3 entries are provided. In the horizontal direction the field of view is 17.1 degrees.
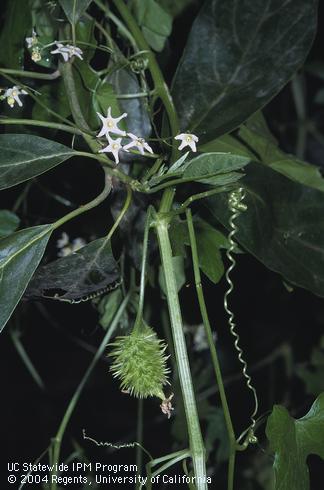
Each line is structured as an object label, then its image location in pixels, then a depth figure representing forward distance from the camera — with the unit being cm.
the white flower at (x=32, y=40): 53
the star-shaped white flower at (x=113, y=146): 48
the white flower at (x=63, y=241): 65
